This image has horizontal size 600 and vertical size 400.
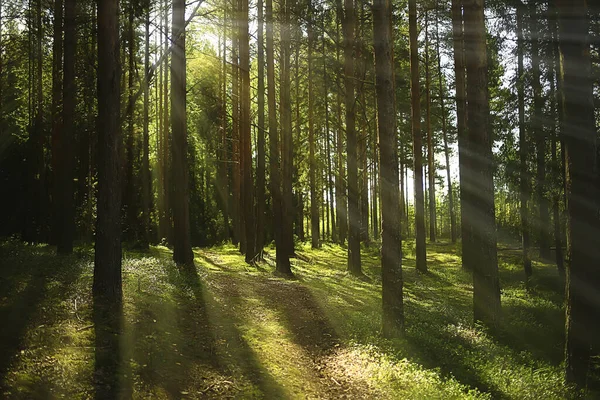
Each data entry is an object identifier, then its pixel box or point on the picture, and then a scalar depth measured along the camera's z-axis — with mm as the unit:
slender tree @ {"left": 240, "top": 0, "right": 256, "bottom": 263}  18625
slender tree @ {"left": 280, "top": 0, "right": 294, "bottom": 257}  16625
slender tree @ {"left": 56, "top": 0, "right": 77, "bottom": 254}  14953
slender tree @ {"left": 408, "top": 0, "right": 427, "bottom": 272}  18422
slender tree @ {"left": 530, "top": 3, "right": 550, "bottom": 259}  18072
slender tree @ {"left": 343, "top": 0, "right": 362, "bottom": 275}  16427
